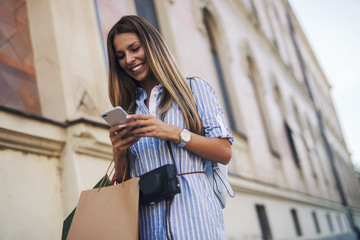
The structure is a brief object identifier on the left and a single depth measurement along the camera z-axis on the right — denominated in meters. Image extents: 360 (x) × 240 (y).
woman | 1.72
